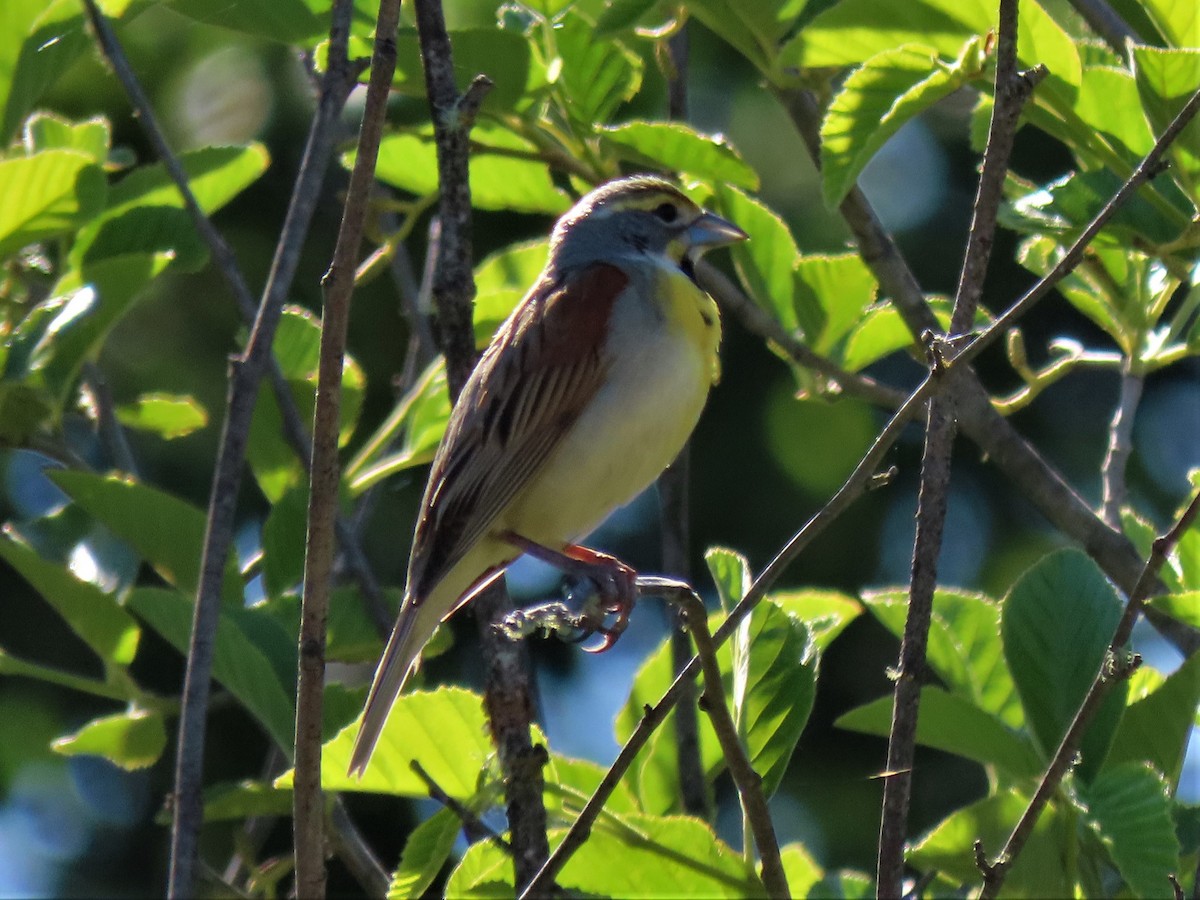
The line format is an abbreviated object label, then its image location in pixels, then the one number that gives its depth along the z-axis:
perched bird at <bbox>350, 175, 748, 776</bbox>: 8.10
